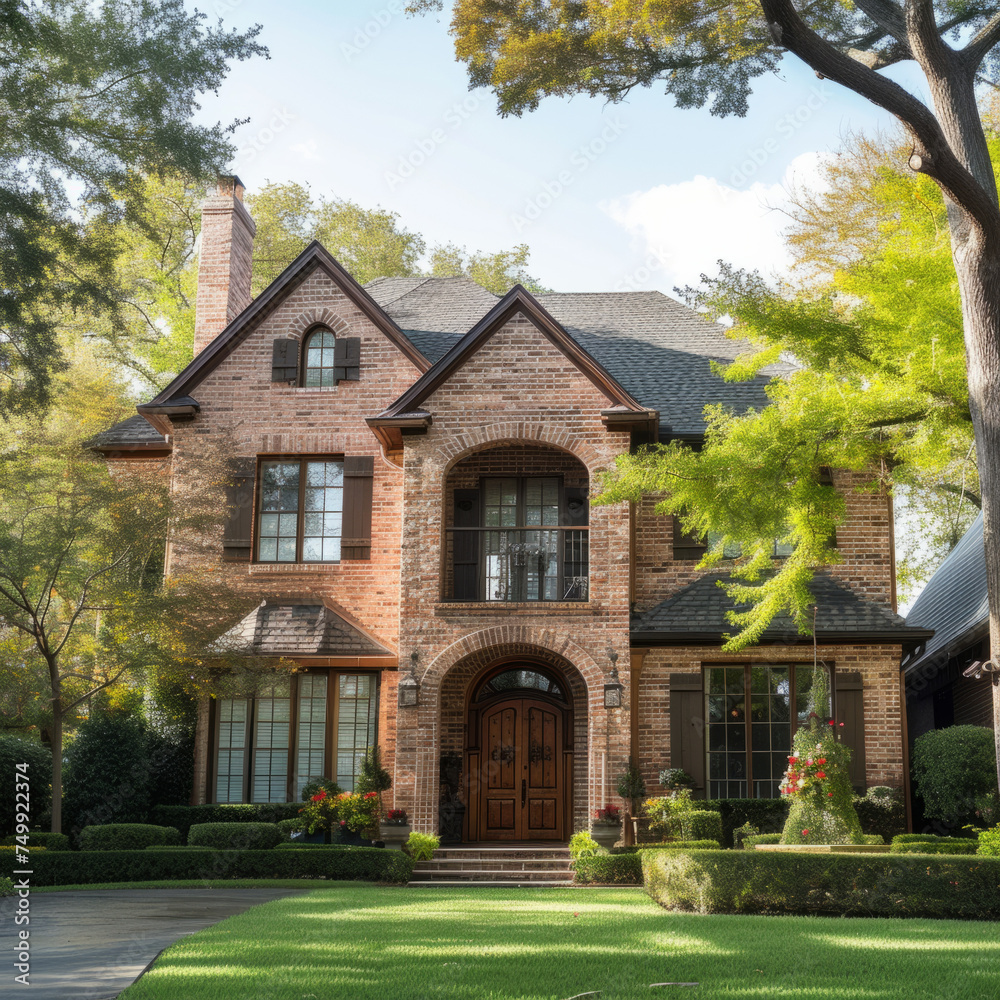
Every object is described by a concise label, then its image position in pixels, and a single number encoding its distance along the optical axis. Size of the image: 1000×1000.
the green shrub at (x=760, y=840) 13.78
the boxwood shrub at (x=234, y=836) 14.80
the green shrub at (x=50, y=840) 13.95
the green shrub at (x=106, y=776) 15.87
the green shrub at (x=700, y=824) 15.18
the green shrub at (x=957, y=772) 15.33
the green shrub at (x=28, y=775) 15.52
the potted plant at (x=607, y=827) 15.12
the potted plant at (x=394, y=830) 15.43
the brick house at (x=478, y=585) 16.45
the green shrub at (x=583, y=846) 14.70
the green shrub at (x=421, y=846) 15.20
